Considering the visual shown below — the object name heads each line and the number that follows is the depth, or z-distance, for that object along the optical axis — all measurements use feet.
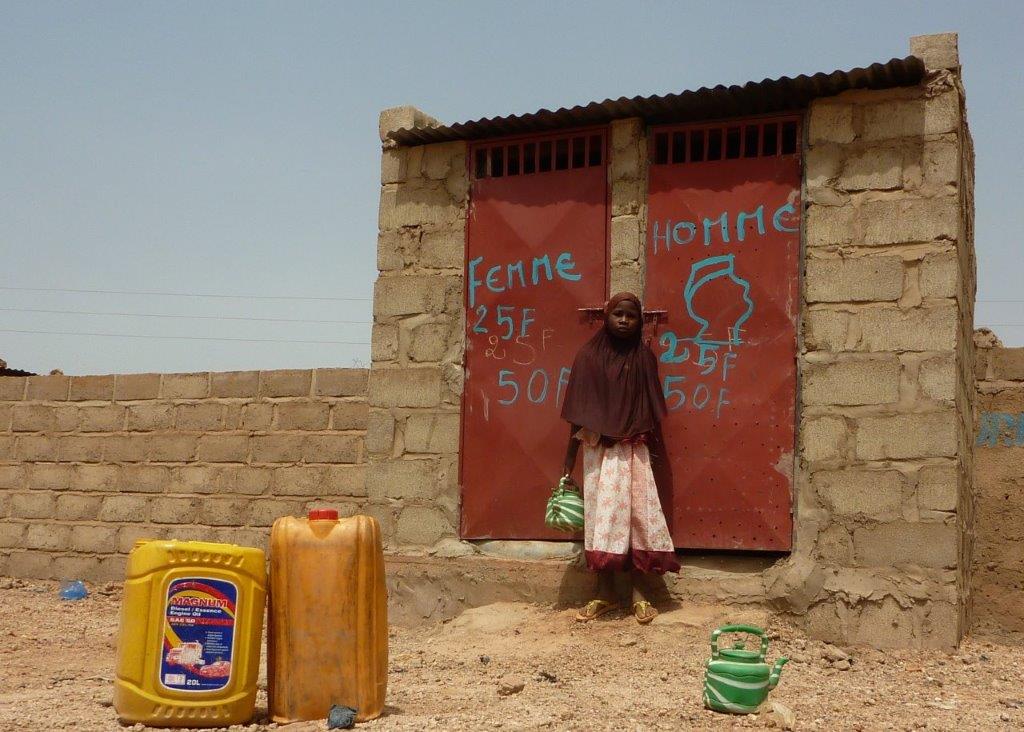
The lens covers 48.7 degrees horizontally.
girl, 20.02
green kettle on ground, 14.76
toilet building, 19.56
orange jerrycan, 14.16
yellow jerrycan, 13.91
